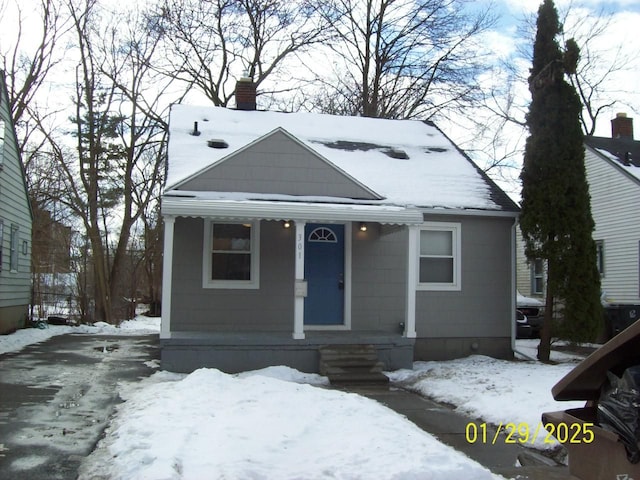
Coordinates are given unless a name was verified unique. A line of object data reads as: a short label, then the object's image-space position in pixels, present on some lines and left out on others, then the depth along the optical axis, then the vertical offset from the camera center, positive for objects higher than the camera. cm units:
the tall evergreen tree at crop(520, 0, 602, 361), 1152 +157
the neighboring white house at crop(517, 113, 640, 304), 1806 +198
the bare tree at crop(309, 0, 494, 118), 2661 +910
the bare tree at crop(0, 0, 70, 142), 2331 +774
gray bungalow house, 1027 +33
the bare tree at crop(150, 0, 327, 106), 2694 +1072
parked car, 1788 -112
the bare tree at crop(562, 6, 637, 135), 3075 +876
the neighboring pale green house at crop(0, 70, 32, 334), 1556 +96
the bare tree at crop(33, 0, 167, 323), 2489 +478
